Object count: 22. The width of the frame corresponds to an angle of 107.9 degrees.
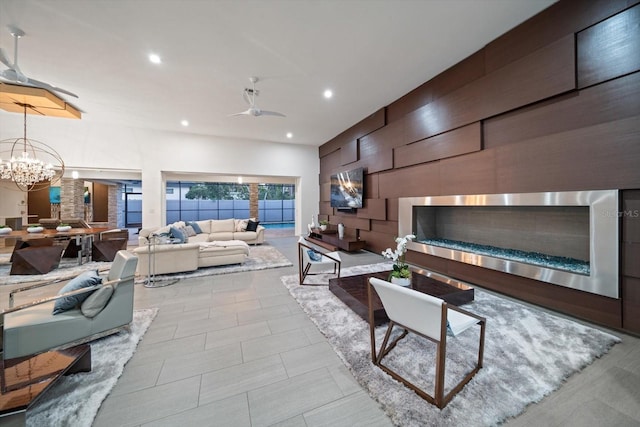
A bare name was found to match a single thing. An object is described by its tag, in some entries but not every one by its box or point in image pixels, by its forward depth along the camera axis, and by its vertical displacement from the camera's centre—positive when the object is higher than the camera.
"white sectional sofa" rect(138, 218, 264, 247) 6.82 -0.62
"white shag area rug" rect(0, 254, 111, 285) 4.00 -1.15
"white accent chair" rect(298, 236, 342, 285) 3.63 -0.71
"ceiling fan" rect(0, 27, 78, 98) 3.02 +1.82
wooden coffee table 2.43 -0.93
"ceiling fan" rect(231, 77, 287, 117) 4.27 +2.43
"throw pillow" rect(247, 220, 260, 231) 7.49 -0.45
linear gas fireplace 2.37 -0.32
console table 5.98 -0.83
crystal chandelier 5.21 +1.22
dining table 4.31 -0.73
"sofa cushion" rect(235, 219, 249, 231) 7.53 -0.42
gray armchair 1.78 -0.90
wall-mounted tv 6.23 +0.68
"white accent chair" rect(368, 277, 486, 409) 1.40 -0.76
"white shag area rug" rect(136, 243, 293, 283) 4.11 -1.09
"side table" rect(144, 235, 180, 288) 3.68 -1.01
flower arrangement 2.56 -0.61
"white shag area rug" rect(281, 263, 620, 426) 1.44 -1.20
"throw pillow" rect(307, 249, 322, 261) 3.73 -0.70
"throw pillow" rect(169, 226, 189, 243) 5.08 -0.49
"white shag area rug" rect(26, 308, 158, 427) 1.37 -1.20
